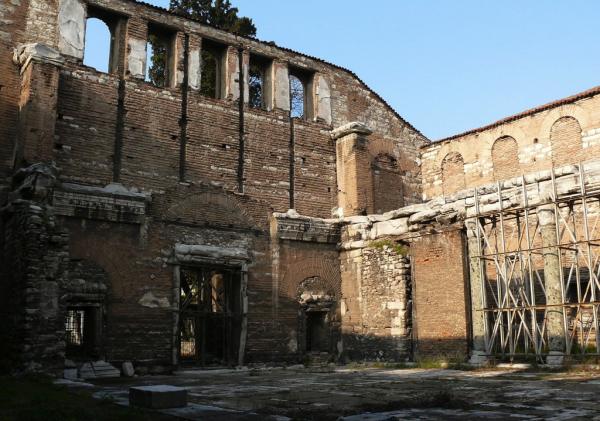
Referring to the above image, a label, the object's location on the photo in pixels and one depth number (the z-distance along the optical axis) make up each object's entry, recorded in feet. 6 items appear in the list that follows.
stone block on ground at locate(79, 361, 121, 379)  44.57
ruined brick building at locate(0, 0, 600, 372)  44.11
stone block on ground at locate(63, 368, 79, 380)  42.83
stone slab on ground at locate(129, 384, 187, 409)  23.06
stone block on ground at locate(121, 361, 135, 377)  46.98
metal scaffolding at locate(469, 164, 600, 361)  41.70
